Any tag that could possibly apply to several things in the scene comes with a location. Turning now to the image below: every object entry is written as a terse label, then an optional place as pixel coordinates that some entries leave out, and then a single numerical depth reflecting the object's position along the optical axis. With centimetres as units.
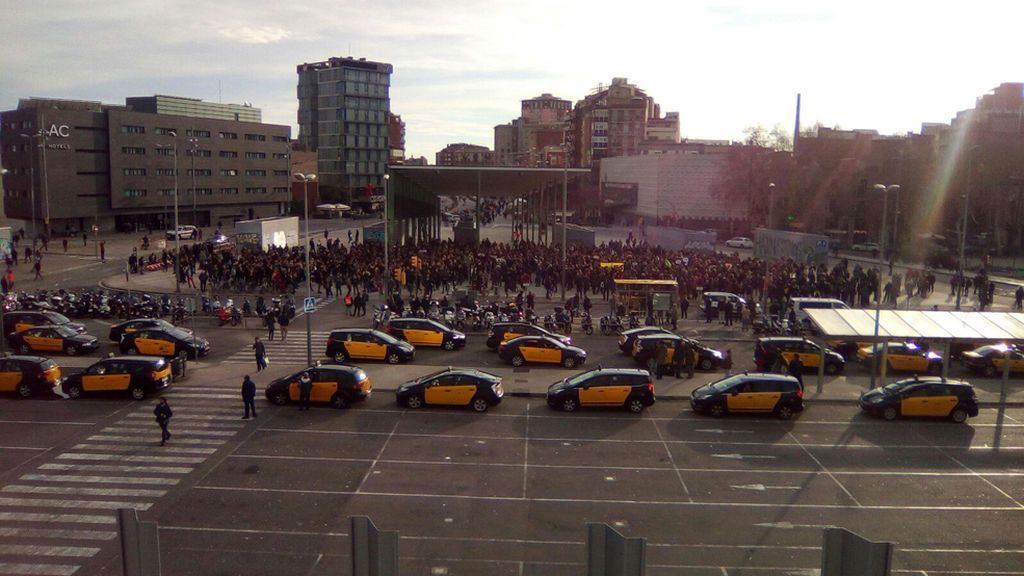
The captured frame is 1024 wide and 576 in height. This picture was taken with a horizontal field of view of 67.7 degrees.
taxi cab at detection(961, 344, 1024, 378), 2531
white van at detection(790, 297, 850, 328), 3159
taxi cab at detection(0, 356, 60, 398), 2125
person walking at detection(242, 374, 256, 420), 1905
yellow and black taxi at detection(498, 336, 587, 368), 2589
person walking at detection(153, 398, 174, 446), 1708
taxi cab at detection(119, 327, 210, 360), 2616
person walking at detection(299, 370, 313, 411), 2009
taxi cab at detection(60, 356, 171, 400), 2114
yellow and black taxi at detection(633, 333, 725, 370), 2569
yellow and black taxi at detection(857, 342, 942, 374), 2541
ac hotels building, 7288
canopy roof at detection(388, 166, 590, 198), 5197
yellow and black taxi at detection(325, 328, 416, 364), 2602
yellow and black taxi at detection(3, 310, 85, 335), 2852
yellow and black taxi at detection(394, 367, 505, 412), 2047
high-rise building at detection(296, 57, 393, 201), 13575
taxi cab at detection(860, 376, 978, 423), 1980
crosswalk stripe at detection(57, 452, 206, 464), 1633
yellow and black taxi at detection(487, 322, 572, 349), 2753
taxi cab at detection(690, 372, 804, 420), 1991
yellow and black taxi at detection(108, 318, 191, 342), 2734
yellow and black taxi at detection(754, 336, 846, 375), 2516
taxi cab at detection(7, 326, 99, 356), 2677
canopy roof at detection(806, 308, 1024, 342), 2131
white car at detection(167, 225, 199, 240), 7306
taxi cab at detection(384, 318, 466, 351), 2830
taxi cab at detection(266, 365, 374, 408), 2058
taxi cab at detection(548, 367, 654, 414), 2047
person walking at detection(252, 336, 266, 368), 2393
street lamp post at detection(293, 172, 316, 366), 2418
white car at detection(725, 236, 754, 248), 7184
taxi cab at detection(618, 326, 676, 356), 2725
